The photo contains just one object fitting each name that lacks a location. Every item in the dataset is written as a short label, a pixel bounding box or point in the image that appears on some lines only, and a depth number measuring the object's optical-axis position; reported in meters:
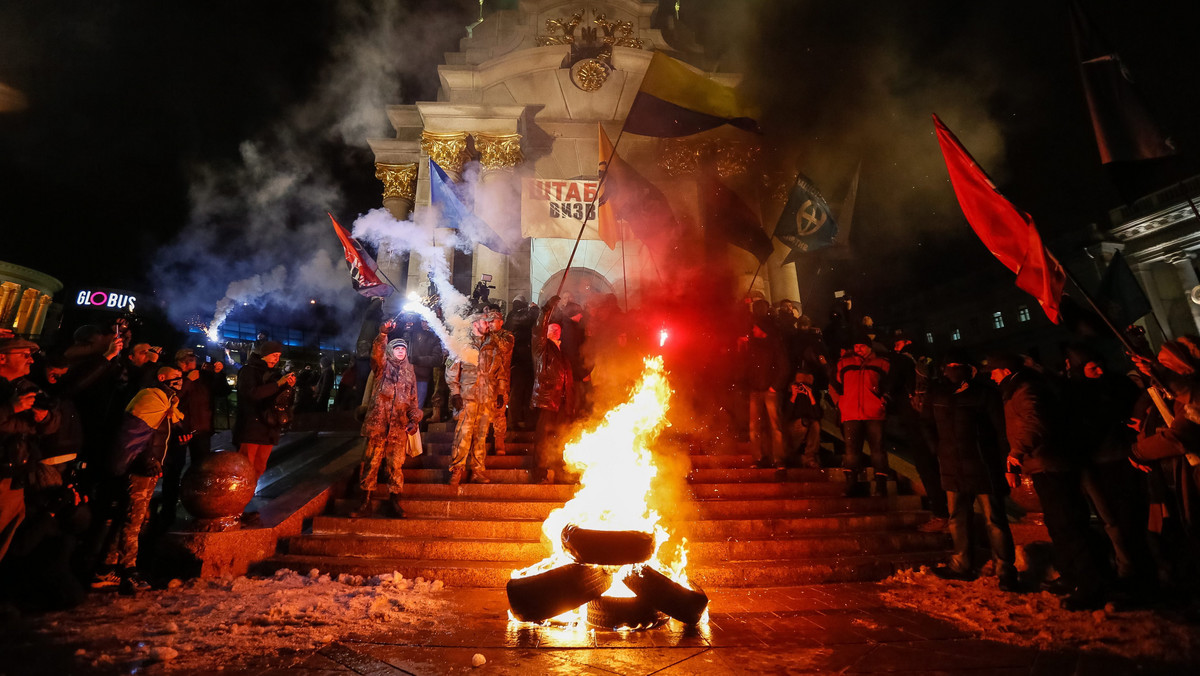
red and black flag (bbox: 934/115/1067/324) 4.89
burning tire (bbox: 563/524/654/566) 3.94
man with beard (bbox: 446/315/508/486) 6.67
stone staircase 5.22
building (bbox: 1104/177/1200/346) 27.89
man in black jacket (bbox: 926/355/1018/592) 4.99
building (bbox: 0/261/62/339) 26.44
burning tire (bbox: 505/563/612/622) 3.88
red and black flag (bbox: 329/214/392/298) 12.01
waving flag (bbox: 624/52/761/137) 10.87
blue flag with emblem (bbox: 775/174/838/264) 12.37
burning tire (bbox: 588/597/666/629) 3.95
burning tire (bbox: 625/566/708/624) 3.87
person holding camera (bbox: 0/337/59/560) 3.84
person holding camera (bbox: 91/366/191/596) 4.62
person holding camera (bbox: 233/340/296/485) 6.13
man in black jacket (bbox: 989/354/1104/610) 4.20
